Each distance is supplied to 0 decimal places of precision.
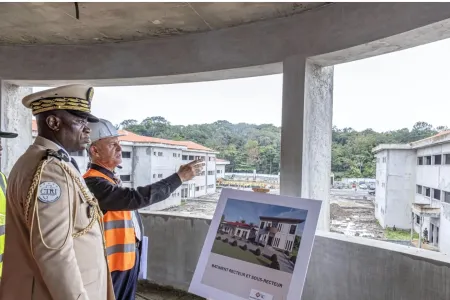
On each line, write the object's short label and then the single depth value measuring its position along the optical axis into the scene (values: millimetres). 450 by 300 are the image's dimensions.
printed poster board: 1900
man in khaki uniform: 1107
